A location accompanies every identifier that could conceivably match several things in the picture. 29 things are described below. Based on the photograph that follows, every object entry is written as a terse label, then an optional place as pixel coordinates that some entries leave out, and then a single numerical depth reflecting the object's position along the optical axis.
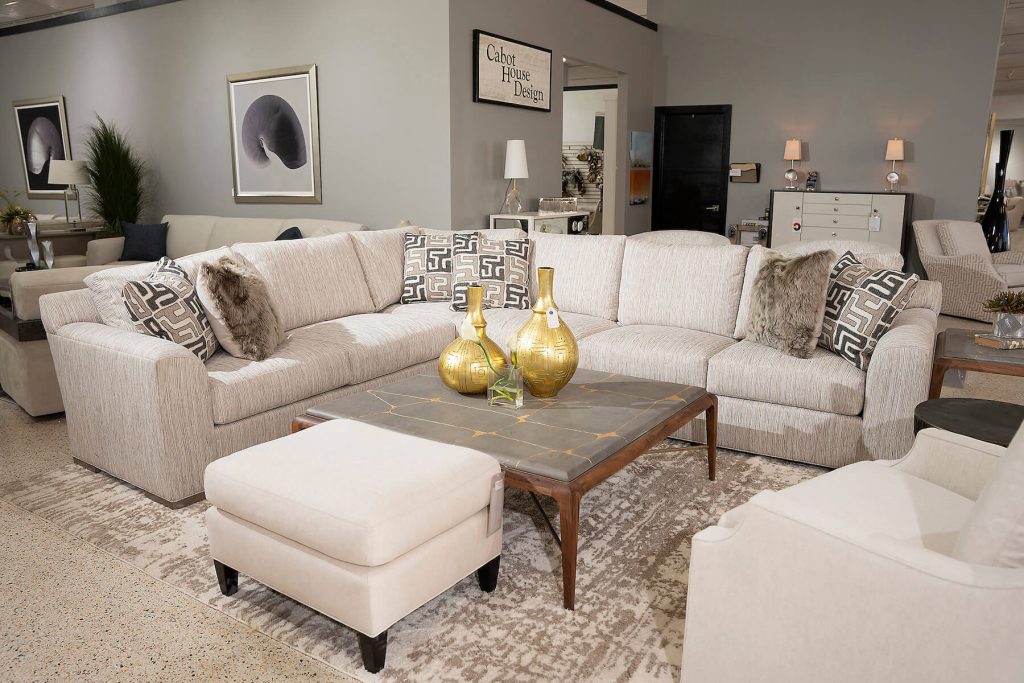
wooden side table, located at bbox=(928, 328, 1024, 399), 2.88
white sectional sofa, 2.80
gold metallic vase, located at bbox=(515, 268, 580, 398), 2.59
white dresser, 7.17
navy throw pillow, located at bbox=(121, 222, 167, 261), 6.24
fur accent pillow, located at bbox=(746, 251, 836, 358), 3.22
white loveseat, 3.67
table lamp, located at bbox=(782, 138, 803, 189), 7.63
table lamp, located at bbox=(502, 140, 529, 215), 5.59
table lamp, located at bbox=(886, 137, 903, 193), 7.19
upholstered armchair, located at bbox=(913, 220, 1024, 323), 6.16
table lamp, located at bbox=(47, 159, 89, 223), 6.83
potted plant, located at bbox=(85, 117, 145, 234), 6.88
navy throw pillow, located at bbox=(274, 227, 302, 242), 5.12
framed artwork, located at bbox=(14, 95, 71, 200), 7.72
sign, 5.43
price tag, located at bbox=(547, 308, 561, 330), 2.61
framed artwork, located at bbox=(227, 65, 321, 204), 5.88
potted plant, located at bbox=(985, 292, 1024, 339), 3.10
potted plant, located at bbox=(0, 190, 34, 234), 5.79
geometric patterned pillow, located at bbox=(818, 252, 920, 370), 3.08
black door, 8.26
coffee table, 2.10
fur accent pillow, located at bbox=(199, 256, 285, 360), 3.08
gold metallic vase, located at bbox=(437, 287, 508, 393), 2.63
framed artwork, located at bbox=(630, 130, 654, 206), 8.23
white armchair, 1.24
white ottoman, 1.80
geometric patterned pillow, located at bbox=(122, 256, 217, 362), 2.92
